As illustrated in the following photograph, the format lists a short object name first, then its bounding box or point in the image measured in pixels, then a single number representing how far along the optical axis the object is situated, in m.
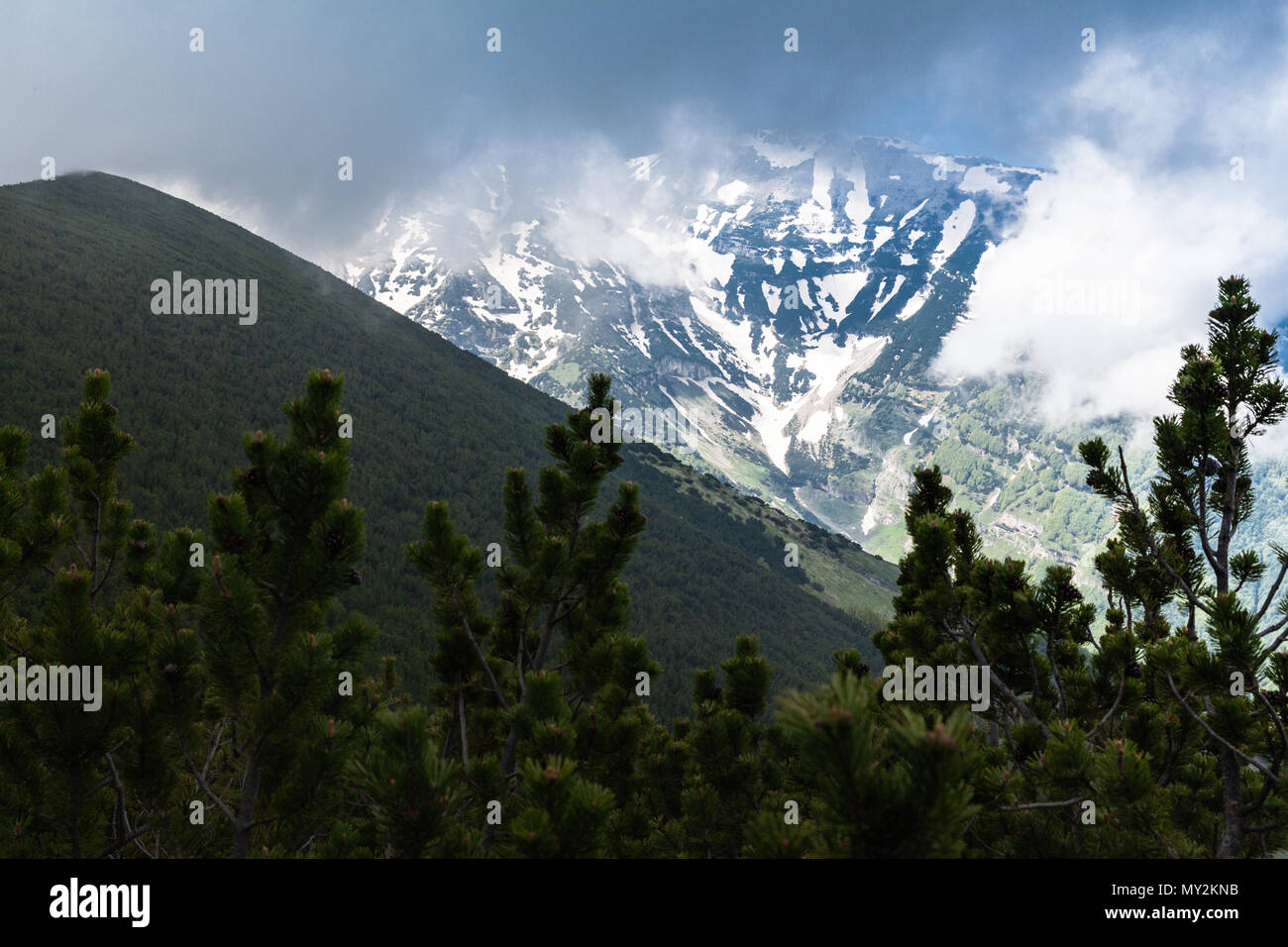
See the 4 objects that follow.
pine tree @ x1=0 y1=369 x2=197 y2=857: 4.34
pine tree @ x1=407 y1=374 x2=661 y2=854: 5.45
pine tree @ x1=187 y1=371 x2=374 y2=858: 4.24
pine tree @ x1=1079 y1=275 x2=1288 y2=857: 3.92
